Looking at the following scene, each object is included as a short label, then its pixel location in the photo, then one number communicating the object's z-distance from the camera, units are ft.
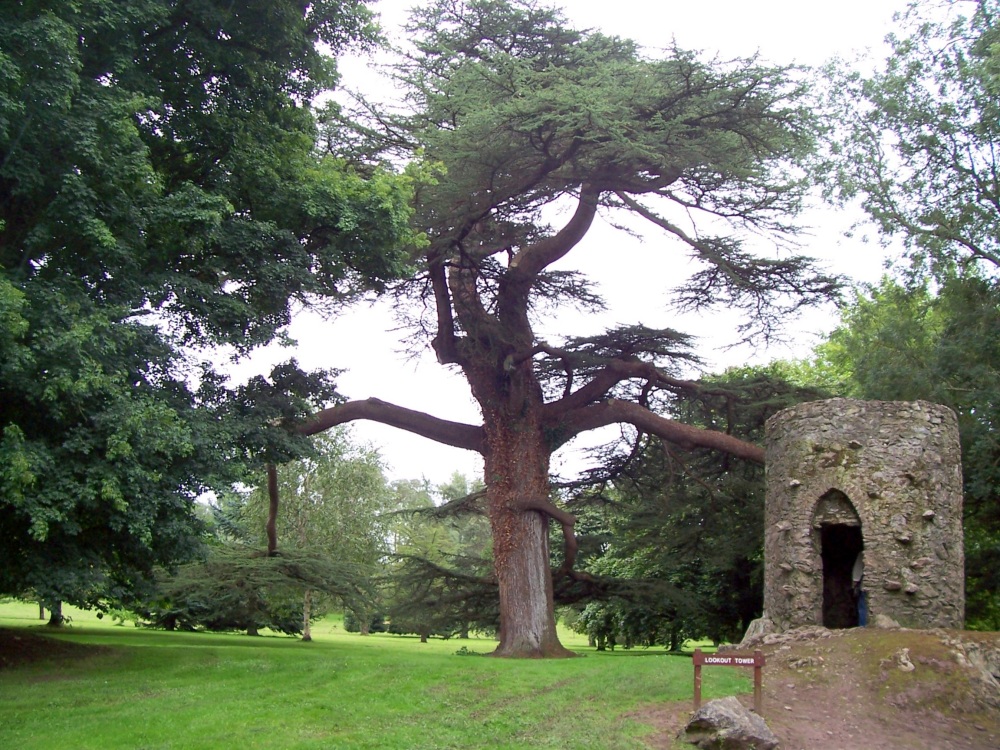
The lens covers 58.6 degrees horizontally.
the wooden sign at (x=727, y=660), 32.32
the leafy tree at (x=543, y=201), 46.29
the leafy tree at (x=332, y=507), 91.30
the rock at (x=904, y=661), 36.36
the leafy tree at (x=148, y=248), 31.58
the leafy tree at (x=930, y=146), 62.28
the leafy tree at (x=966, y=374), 56.44
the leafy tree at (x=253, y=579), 60.49
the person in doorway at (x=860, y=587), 43.03
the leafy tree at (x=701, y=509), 60.70
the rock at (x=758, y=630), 43.50
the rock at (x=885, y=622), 40.68
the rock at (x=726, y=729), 29.53
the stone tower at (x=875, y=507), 41.37
